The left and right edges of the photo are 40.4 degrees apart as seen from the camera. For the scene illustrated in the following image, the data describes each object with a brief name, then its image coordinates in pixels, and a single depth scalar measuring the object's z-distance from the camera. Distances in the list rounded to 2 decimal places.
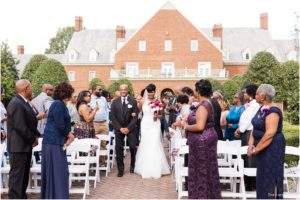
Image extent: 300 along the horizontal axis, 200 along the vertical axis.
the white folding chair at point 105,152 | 10.51
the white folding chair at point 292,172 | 7.42
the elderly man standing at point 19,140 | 7.37
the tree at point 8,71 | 36.59
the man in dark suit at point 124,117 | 10.64
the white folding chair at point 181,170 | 7.53
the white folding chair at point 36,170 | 8.06
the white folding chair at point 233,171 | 7.40
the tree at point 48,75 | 36.94
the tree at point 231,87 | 39.25
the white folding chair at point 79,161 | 7.78
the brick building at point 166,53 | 47.10
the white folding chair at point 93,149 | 8.80
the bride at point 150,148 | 10.26
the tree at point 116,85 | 39.78
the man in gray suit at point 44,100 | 10.10
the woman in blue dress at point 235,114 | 9.50
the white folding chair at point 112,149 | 11.83
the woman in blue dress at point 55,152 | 6.99
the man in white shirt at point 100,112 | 11.82
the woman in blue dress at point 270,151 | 6.05
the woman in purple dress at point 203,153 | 6.53
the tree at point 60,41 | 74.12
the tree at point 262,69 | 32.72
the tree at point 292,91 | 17.33
